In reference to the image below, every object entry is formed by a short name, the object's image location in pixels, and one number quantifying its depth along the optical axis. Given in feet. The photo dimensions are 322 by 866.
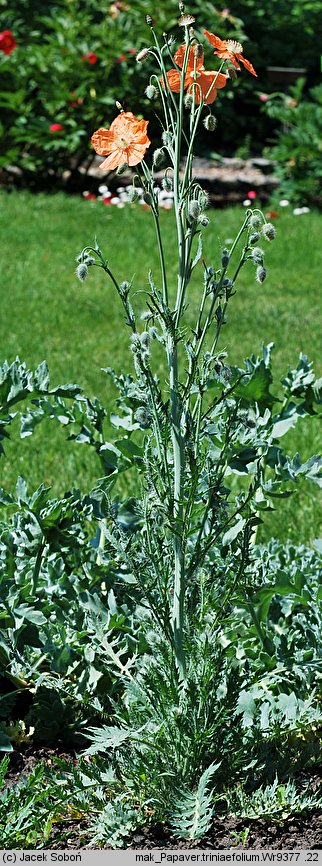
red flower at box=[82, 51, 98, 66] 29.48
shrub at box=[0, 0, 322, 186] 29.89
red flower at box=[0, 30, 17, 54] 29.96
